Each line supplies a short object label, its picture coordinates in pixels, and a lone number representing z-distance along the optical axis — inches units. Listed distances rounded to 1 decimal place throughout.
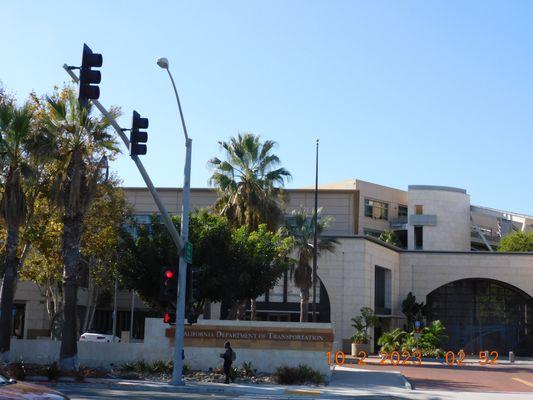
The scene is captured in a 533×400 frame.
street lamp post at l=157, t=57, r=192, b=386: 889.5
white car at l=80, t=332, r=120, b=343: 1762.2
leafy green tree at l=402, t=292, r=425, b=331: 2299.5
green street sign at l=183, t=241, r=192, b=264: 898.3
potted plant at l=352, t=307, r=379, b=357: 1909.4
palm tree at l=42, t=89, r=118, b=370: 1001.2
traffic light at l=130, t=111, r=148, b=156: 661.3
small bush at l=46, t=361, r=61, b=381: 917.8
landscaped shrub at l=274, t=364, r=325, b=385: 975.6
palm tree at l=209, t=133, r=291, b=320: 1557.6
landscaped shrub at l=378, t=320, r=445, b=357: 1785.2
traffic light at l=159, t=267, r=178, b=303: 860.0
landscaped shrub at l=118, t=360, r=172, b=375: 1041.5
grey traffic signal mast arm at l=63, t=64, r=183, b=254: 592.2
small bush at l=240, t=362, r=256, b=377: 1034.1
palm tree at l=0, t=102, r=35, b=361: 1040.8
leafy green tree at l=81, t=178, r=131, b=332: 1476.4
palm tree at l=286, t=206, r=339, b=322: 1803.6
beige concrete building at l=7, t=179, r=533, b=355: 2097.7
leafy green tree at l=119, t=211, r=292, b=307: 1322.6
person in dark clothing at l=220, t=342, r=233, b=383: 944.9
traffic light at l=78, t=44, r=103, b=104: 518.6
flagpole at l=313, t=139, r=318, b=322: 1592.0
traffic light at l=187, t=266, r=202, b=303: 903.1
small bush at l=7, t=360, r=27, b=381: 891.4
